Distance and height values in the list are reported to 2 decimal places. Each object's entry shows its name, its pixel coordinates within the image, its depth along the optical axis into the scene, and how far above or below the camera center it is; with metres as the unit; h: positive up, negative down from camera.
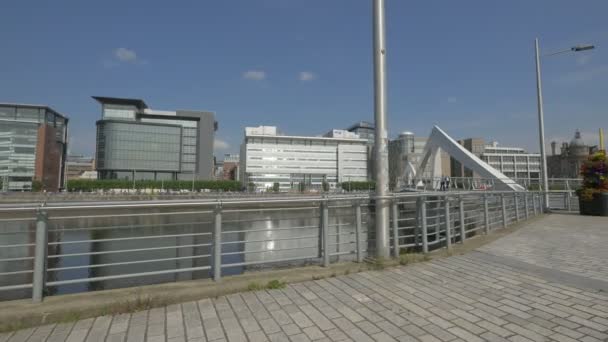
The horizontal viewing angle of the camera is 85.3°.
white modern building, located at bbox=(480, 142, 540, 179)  109.19 +8.77
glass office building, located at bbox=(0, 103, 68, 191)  81.31 +10.59
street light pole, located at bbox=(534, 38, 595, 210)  15.47 +2.96
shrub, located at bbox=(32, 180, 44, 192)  77.75 +0.33
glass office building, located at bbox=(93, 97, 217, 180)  91.38 +13.08
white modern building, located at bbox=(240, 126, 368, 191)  117.69 +10.94
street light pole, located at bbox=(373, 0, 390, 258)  5.86 +1.61
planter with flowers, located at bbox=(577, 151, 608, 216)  12.95 +0.14
